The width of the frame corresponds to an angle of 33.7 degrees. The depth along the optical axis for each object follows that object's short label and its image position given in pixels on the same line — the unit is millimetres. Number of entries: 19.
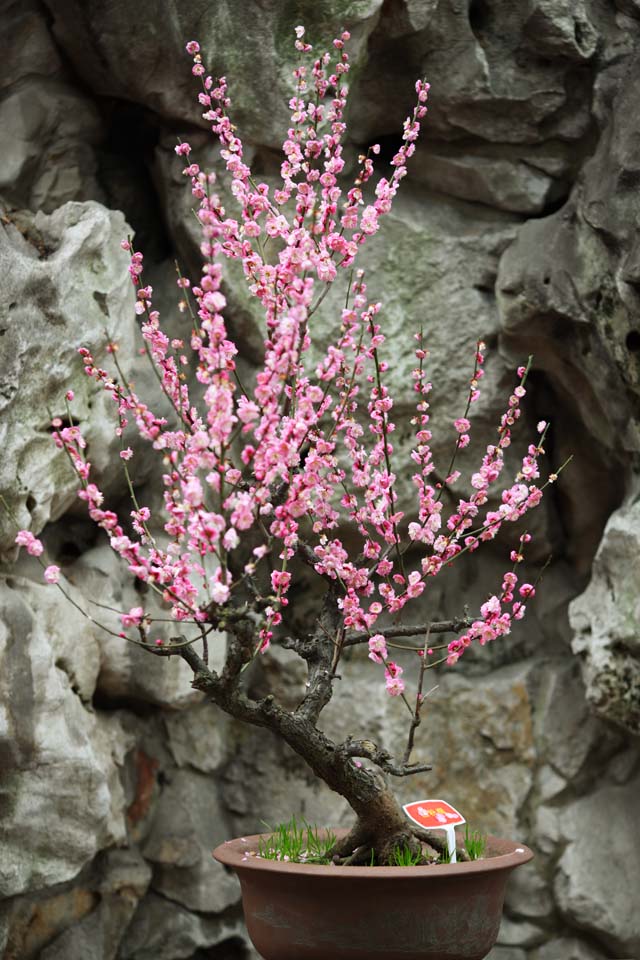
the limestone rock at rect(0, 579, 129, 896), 2395
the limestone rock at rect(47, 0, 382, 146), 2814
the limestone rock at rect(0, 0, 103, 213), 2871
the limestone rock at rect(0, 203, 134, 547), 2426
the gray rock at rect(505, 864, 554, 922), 2947
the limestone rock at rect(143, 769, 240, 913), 2906
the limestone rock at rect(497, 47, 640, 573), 2656
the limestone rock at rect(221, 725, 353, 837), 3043
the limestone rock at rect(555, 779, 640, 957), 2881
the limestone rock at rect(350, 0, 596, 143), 2908
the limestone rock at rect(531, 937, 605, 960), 2924
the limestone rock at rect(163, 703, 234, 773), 3016
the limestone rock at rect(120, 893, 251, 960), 2861
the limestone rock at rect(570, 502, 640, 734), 2641
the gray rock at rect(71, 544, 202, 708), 2732
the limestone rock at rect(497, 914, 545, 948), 2939
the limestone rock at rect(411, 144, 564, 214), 3043
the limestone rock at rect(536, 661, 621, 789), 3023
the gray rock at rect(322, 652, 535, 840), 3006
